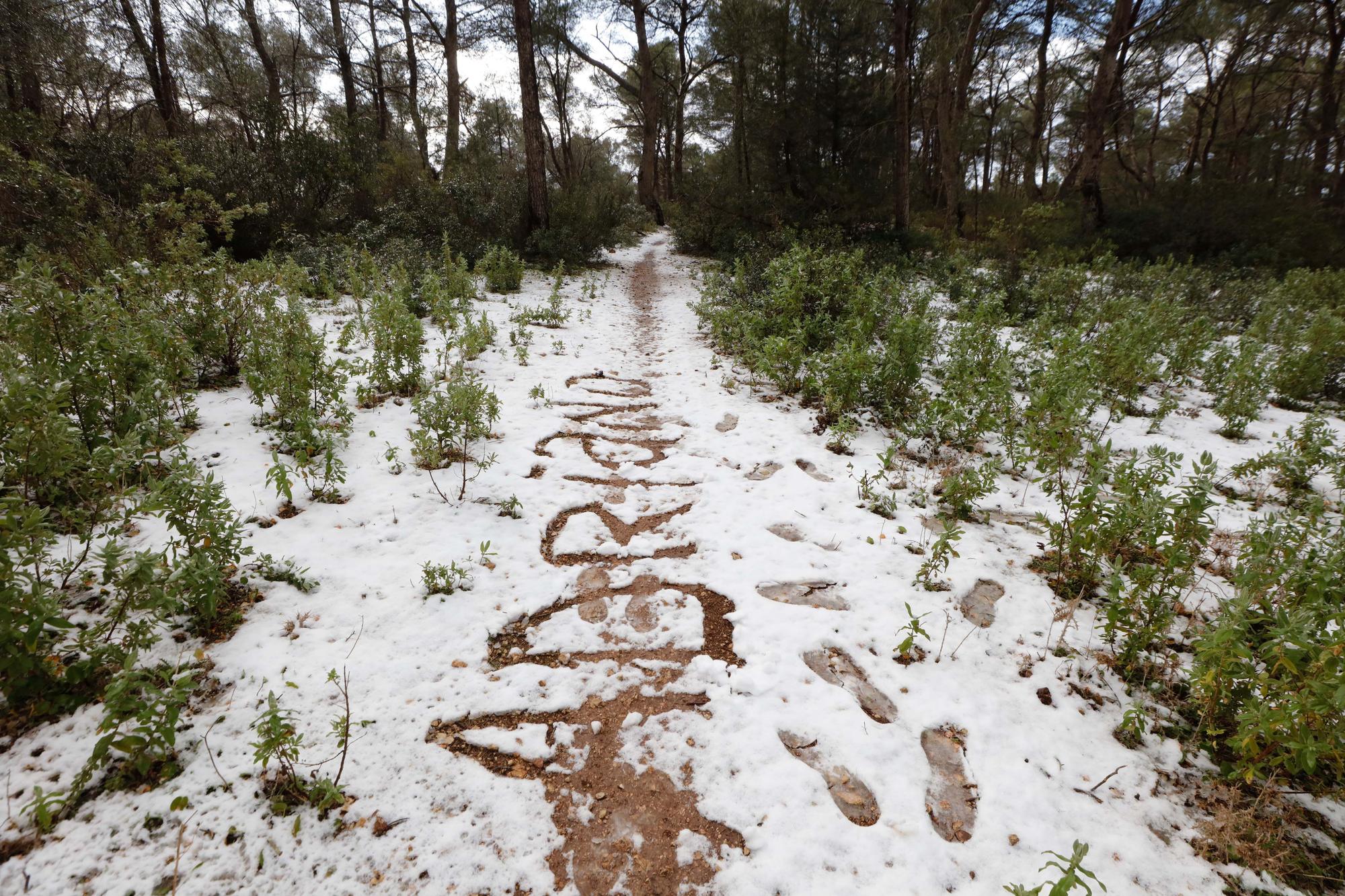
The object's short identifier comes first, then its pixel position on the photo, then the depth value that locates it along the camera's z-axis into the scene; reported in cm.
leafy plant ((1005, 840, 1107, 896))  146
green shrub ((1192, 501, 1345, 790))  180
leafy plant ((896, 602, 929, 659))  263
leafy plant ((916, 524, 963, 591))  309
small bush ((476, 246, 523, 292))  1032
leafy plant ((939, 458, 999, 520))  391
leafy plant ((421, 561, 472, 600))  302
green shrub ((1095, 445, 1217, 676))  253
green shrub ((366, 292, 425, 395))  529
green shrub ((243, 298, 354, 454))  410
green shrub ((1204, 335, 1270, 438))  519
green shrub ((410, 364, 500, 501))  418
